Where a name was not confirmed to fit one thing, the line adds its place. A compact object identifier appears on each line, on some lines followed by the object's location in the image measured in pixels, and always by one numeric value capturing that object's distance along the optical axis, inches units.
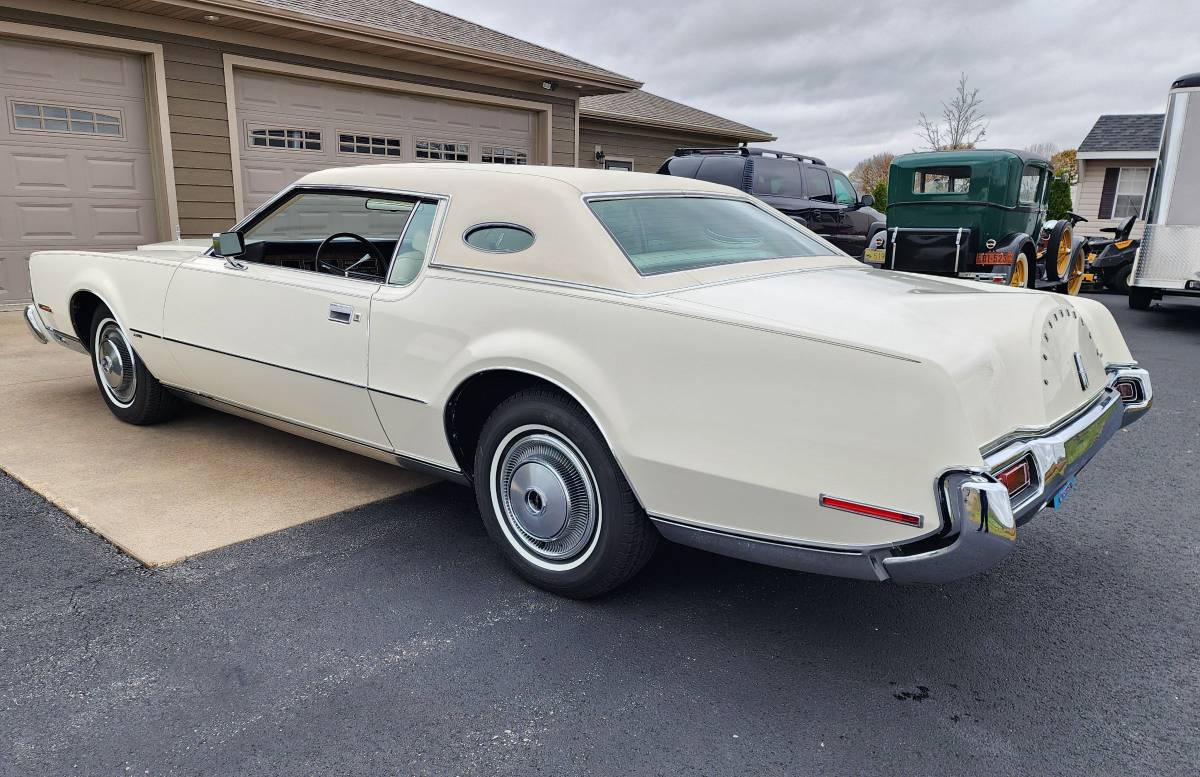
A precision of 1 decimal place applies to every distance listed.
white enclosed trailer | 368.5
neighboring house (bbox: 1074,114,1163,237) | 841.5
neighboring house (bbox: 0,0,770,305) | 324.8
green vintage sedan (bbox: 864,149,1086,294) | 374.9
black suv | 439.5
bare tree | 1275.8
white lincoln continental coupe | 87.8
